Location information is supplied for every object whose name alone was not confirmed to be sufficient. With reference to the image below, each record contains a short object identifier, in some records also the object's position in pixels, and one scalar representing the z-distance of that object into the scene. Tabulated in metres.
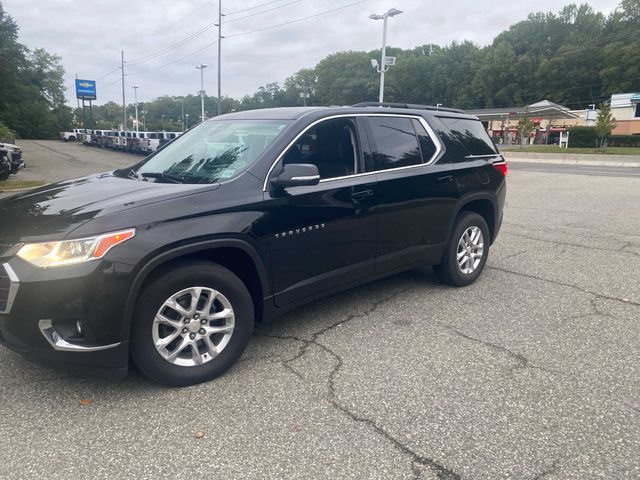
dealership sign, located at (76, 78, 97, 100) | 73.38
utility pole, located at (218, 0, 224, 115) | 40.06
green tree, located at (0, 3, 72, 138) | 64.44
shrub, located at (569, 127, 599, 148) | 40.56
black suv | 2.66
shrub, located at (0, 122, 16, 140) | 27.02
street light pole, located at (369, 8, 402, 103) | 27.34
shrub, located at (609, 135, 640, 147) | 42.06
